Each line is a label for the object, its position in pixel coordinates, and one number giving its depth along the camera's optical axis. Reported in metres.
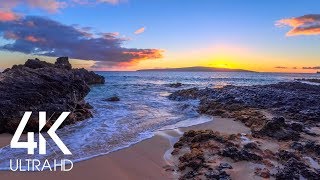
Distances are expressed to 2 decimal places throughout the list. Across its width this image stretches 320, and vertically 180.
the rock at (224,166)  4.83
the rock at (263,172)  4.57
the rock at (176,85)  30.80
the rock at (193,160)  4.93
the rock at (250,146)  5.72
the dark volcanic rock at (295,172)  4.50
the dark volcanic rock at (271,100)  9.81
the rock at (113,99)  15.42
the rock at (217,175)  4.47
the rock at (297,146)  5.81
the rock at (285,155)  5.27
